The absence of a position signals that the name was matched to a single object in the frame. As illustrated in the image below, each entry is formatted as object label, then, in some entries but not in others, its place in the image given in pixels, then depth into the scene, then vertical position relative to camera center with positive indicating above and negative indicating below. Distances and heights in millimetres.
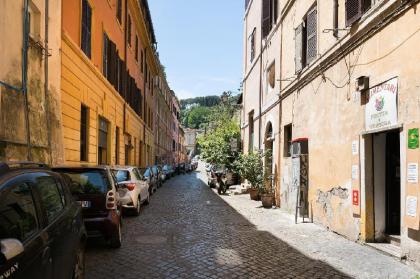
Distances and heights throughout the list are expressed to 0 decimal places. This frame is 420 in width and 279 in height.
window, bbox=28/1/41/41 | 10188 +3057
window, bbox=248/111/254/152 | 24634 +1395
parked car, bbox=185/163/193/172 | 59688 -1992
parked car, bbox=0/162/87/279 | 2873 -566
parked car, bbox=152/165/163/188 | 24756 -1261
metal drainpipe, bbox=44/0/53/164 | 10320 +1508
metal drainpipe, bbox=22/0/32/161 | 9070 +1660
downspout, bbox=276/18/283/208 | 15914 +1316
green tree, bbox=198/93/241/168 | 27219 +670
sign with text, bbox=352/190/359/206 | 8977 -852
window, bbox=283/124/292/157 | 15420 +529
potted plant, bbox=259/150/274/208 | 15922 -1259
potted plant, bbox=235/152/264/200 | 17817 -652
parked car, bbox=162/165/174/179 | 35856 -1453
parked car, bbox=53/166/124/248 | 7617 -816
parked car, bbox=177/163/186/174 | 52184 -1805
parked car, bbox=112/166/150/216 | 12479 -913
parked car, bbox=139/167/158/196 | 19627 -1150
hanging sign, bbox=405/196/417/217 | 6805 -787
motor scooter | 22419 -1569
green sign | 6789 +262
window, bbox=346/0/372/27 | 8899 +2983
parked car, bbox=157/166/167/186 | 27359 -1328
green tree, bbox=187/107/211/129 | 125938 +10313
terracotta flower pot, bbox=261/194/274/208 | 15891 -1671
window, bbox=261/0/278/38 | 18280 +6007
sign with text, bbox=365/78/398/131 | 7566 +872
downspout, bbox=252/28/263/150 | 20984 +1742
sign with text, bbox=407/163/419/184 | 6793 -272
